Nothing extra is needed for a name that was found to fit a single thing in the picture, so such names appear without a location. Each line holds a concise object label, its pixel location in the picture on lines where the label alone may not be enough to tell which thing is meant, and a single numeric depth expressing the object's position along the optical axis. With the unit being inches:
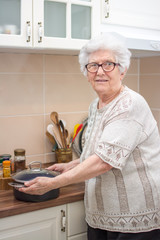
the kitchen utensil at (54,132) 81.0
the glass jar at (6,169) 69.1
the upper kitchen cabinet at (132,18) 73.0
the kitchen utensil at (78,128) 84.0
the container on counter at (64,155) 80.6
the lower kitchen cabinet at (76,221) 66.4
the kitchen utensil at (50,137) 82.8
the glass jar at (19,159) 73.2
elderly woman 55.0
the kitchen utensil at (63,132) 81.5
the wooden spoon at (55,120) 81.3
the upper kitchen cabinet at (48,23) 62.7
